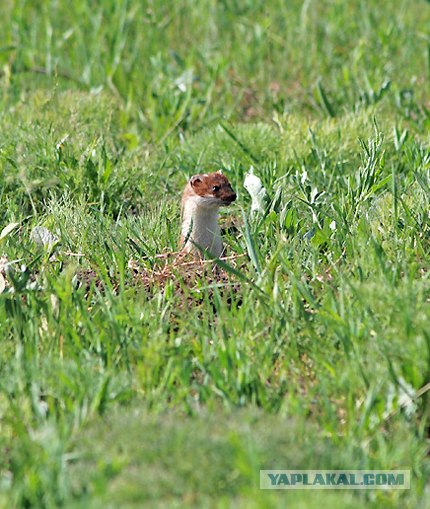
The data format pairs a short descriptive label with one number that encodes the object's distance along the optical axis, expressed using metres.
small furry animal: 9.28
